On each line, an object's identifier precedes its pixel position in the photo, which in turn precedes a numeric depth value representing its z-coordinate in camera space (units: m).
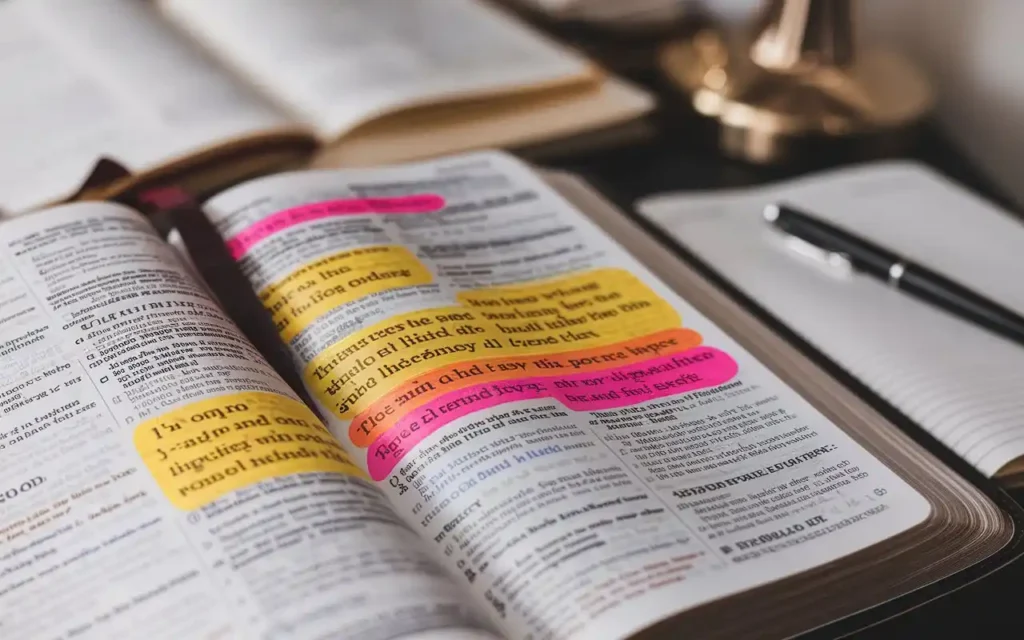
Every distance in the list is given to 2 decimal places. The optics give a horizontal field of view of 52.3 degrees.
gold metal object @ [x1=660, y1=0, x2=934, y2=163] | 0.74
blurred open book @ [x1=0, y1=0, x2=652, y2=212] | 0.68
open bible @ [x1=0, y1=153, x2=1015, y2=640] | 0.35
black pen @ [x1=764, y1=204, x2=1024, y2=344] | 0.56
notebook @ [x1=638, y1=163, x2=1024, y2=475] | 0.50
